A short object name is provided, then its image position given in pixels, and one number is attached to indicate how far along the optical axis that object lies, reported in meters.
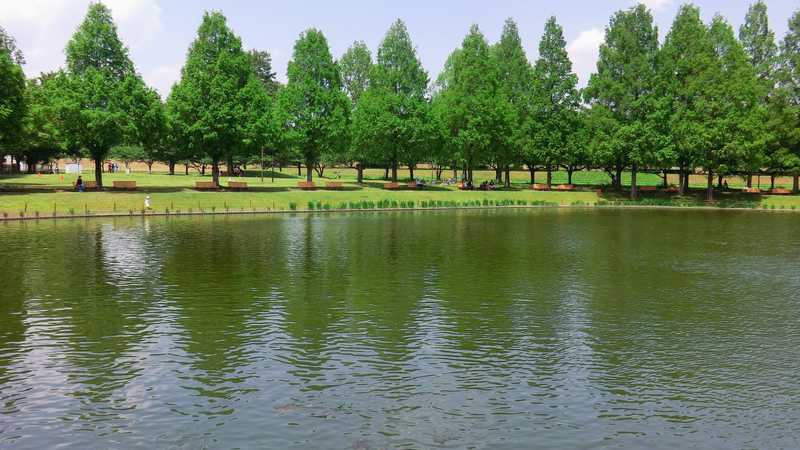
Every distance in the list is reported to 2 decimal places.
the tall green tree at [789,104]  92.44
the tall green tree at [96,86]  73.62
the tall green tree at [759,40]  96.62
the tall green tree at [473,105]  98.38
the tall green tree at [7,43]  78.69
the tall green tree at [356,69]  129.75
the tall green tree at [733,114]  87.50
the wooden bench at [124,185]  77.88
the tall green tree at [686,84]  90.00
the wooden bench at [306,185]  89.44
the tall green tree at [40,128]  78.56
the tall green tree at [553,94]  100.69
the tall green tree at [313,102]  94.19
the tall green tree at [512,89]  101.75
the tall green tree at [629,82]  91.62
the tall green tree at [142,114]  76.88
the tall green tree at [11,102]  70.25
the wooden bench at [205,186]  82.81
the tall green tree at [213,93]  83.19
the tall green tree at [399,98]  96.56
